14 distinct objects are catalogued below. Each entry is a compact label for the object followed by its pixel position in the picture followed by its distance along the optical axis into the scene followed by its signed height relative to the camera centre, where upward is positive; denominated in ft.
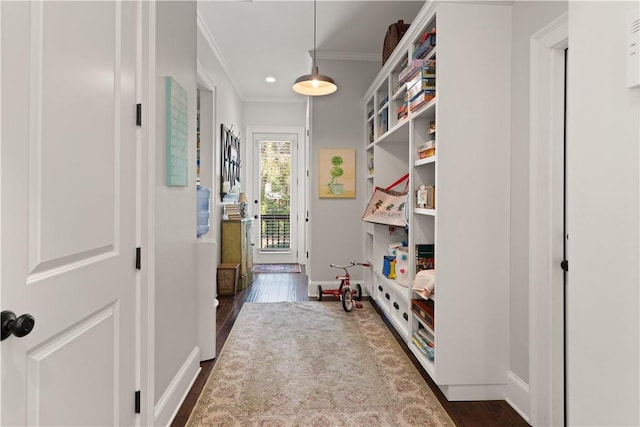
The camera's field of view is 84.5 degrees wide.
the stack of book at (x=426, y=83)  7.18 +2.74
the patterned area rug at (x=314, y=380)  6.08 -3.41
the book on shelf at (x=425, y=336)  7.18 -2.58
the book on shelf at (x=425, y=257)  7.88 -0.93
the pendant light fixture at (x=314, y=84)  10.90 +4.20
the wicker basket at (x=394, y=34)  10.28 +5.36
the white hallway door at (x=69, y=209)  2.79 +0.04
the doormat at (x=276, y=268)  19.10 -3.02
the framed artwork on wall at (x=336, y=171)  13.91 +1.73
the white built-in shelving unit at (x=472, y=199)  6.54 +0.32
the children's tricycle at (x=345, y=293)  11.77 -2.76
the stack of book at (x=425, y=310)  7.02 -2.00
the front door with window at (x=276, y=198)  21.11 +1.01
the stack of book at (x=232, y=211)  15.52 +0.14
